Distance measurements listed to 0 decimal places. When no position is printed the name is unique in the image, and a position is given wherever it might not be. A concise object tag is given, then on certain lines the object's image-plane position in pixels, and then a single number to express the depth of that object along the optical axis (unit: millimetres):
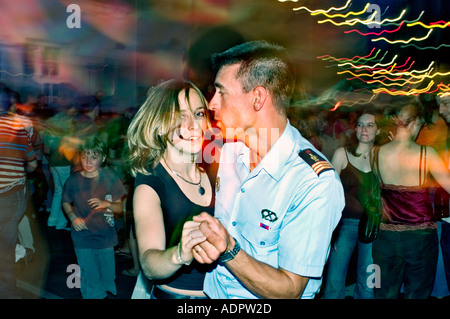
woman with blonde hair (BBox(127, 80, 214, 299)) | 1910
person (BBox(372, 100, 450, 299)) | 3553
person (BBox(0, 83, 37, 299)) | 3914
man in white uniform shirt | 1618
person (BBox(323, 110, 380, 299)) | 4051
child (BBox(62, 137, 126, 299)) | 3734
